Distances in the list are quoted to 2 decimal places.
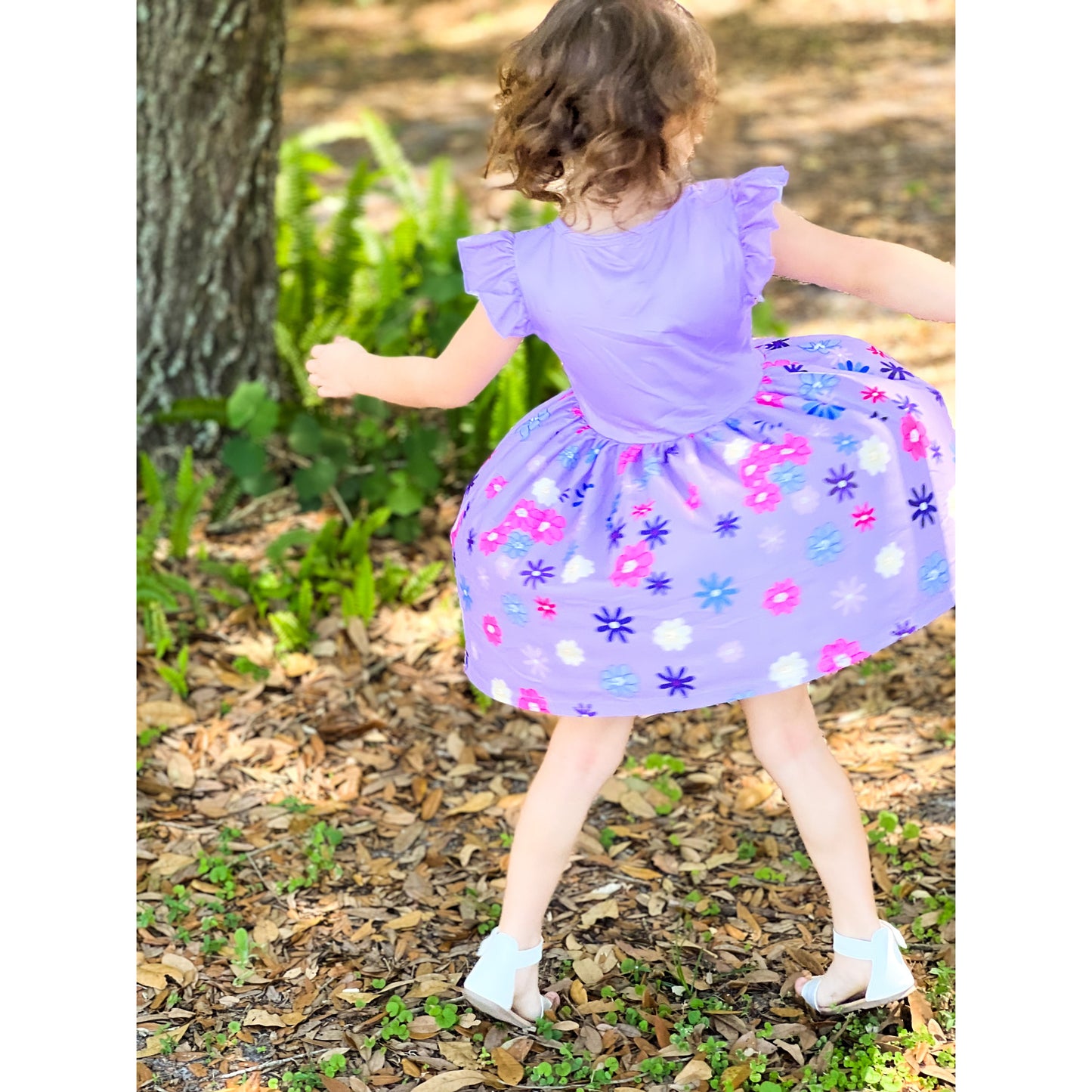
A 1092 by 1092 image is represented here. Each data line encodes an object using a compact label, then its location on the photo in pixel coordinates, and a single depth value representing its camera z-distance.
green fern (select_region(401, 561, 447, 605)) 3.64
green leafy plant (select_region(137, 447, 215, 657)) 3.44
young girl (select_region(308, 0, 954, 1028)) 1.92
